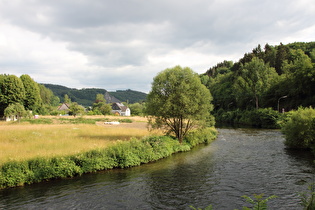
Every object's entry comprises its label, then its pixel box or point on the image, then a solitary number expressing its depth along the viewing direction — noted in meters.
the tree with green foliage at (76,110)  83.94
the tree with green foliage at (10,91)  66.44
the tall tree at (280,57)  110.88
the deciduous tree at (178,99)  29.52
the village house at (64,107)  160.85
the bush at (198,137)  33.41
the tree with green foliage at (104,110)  119.06
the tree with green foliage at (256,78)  81.00
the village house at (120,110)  155.25
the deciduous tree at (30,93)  74.44
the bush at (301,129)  25.81
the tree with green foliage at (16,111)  53.16
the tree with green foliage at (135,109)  157.30
